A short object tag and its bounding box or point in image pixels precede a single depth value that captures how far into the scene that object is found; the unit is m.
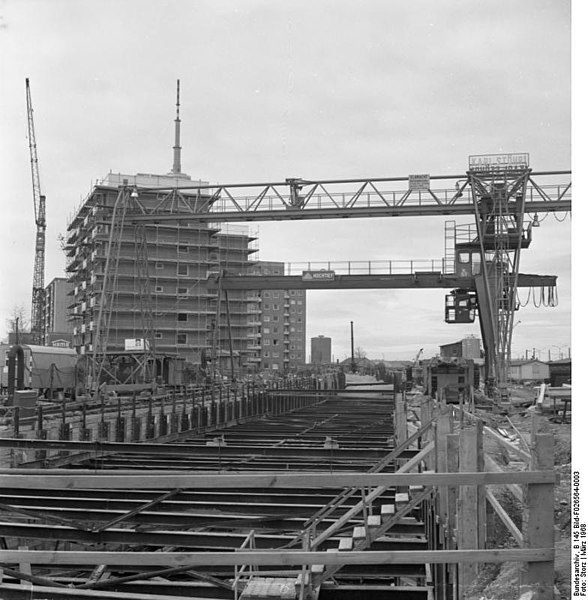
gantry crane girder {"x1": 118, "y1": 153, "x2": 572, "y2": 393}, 32.09
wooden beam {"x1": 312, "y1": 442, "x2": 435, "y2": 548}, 7.16
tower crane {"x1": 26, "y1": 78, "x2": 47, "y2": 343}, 72.04
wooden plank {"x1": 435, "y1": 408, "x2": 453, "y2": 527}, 10.16
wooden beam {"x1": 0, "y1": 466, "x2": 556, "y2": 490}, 5.35
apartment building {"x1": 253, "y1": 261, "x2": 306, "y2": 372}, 131.75
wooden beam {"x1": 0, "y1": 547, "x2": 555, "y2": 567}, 5.32
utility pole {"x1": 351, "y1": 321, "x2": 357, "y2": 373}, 96.25
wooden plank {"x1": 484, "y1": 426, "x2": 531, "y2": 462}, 6.49
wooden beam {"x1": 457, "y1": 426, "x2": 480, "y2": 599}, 7.36
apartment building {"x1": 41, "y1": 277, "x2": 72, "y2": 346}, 93.19
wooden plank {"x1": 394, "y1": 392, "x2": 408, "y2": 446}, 18.42
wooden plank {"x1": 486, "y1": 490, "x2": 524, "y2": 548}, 6.07
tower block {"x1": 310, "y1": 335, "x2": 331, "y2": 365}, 142.25
